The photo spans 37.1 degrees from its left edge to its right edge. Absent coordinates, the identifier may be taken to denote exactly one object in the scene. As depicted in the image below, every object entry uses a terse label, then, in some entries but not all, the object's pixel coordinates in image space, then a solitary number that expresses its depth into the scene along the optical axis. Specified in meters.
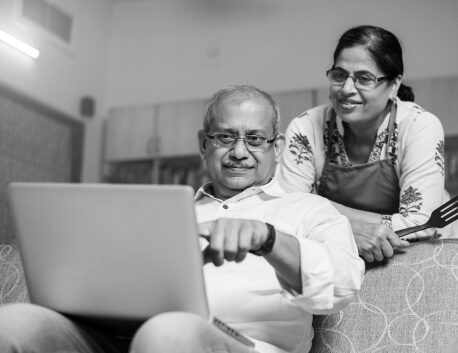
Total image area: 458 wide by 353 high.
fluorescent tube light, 4.20
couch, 1.51
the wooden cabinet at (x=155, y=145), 4.88
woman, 1.90
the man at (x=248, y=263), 1.03
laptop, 0.99
